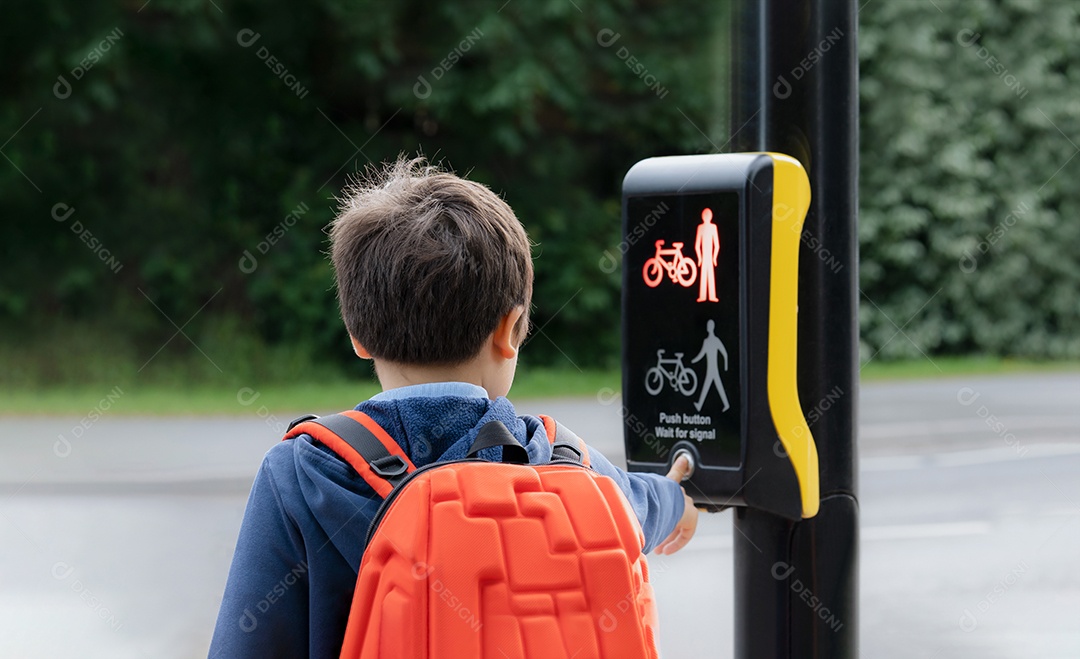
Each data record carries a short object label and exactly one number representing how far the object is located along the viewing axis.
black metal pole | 2.52
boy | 2.22
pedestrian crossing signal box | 2.50
